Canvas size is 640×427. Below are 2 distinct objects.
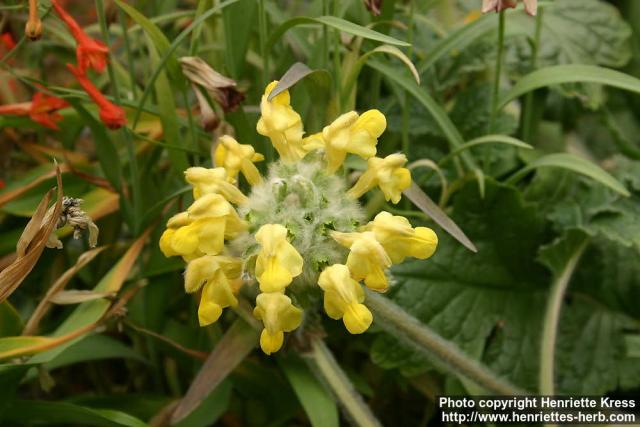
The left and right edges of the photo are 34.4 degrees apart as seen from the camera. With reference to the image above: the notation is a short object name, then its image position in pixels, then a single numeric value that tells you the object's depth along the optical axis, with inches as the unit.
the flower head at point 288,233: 10.3
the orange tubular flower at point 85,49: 12.6
